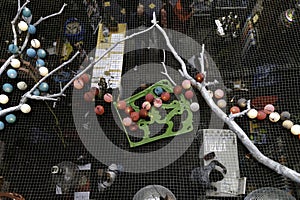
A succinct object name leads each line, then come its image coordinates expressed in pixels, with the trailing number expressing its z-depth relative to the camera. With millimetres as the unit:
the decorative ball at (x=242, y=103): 5152
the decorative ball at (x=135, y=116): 5066
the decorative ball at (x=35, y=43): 5565
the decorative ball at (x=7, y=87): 5184
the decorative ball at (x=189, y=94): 5258
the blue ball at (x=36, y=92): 5157
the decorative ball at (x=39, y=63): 5430
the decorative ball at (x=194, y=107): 5184
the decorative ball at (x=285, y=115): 5023
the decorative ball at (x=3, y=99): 5098
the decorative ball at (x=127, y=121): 5055
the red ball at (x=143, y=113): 5078
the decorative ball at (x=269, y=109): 5074
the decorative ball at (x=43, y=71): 5359
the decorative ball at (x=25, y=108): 5043
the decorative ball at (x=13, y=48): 5359
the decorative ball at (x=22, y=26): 5625
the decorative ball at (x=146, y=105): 5164
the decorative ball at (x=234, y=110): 5078
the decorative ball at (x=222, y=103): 5164
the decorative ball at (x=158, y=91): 5301
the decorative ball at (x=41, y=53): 5508
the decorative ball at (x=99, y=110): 5105
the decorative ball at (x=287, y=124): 4969
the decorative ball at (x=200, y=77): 5262
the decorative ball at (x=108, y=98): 5207
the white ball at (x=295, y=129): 4922
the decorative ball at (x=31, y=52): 5477
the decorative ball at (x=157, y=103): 5211
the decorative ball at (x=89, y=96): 5188
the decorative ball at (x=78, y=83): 5234
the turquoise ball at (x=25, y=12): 5640
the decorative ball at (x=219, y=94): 5242
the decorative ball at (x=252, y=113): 5055
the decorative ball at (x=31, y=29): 5648
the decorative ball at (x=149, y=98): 5238
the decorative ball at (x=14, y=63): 5328
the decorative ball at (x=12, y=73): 5281
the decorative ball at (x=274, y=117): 5008
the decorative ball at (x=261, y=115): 5062
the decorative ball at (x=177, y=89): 5281
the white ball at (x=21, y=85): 5225
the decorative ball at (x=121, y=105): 5156
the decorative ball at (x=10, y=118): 4984
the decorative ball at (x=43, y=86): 5207
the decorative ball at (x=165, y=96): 5246
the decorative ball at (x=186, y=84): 5266
